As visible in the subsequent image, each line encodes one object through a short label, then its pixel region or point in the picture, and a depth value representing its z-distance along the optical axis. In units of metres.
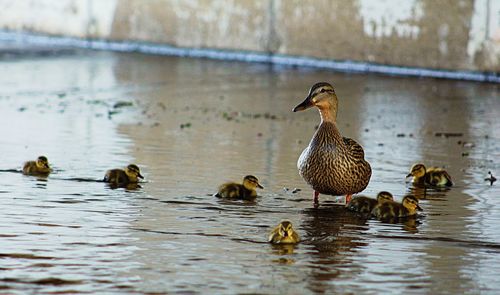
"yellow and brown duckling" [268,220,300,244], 13.37
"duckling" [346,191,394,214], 15.48
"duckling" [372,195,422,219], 15.18
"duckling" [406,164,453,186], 17.61
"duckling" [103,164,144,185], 17.25
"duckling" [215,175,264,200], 16.33
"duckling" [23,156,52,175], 17.78
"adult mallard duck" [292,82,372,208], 15.81
